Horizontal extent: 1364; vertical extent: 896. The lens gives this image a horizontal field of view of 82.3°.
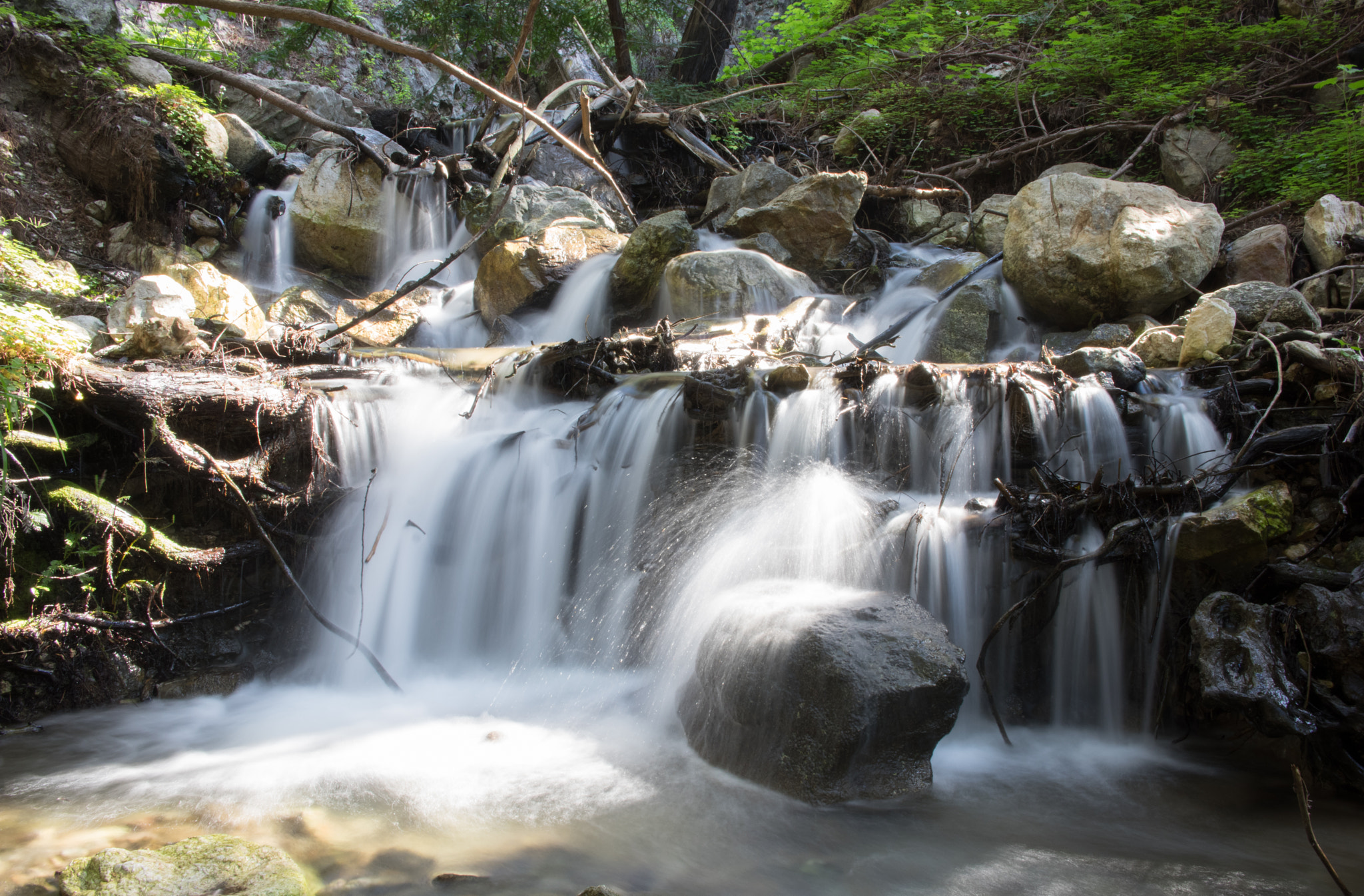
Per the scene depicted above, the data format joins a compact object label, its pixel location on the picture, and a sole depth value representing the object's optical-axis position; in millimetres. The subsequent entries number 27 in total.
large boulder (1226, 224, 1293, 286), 6449
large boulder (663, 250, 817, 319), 7305
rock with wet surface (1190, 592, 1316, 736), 3105
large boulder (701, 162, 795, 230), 9633
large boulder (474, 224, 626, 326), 8227
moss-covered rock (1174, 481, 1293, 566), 3471
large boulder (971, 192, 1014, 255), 8867
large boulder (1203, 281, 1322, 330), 5168
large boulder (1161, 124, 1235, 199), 8648
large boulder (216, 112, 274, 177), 9648
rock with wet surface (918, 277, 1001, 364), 6523
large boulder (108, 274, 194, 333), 5699
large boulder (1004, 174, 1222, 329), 6340
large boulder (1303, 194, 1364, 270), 6141
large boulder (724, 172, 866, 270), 8672
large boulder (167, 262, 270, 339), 6715
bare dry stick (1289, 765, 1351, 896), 1704
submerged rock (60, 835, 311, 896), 2279
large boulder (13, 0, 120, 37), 9180
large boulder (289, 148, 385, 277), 9227
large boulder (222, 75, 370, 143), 11125
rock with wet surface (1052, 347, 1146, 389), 4793
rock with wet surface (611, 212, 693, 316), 7957
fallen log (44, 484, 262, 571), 4148
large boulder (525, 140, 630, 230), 11484
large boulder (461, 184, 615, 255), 9234
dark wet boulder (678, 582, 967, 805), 2951
